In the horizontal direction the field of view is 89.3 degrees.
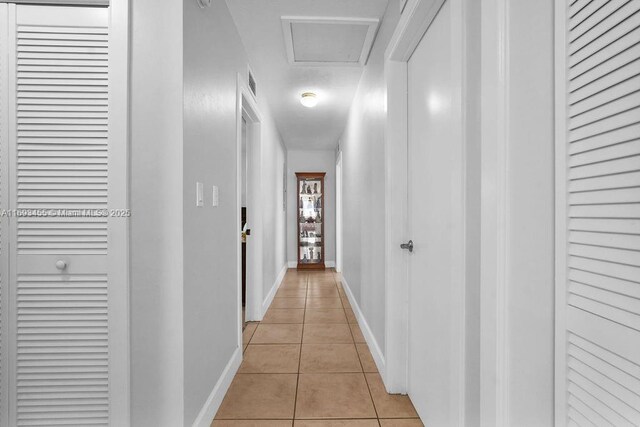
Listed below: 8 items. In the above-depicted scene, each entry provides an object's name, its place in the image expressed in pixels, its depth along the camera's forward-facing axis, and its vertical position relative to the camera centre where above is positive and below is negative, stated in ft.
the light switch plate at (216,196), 5.95 +0.26
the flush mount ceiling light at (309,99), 11.50 +4.00
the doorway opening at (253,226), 10.58 -0.53
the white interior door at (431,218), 4.47 -0.13
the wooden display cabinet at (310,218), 20.24 -0.51
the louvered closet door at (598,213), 2.04 -0.02
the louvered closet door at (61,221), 4.70 -0.16
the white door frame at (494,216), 2.76 -0.05
